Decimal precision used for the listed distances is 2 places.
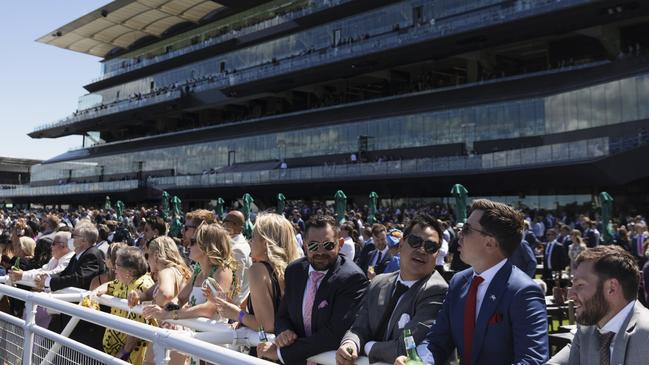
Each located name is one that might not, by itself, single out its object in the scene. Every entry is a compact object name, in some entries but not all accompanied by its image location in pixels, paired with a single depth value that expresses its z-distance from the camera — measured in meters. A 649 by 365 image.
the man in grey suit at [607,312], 2.69
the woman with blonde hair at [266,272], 4.18
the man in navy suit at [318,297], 3.66
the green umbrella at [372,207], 21.60
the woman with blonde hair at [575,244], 12.94
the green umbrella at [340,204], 21.88
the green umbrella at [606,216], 17.06
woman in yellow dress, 5.38
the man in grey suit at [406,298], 3.35
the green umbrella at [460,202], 17.36
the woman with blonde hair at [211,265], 4.88
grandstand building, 33.56
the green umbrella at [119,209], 29.54
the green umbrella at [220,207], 25.71
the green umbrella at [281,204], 27.58
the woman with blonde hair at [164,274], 4.87
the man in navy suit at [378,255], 9.18
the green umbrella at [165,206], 28.78
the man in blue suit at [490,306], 2.90
